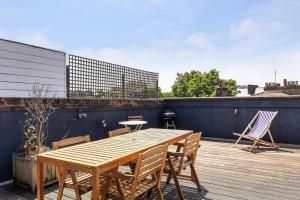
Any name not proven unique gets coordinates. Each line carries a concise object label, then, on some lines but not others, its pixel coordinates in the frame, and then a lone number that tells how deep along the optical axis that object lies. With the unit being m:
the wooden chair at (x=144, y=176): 1.98
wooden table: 1.82
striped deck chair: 5.14
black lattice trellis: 4.85
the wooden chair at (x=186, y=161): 2.64
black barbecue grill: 6.84
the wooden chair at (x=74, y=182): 2.22
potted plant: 3.05
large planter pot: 3.00
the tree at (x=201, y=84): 37.58
